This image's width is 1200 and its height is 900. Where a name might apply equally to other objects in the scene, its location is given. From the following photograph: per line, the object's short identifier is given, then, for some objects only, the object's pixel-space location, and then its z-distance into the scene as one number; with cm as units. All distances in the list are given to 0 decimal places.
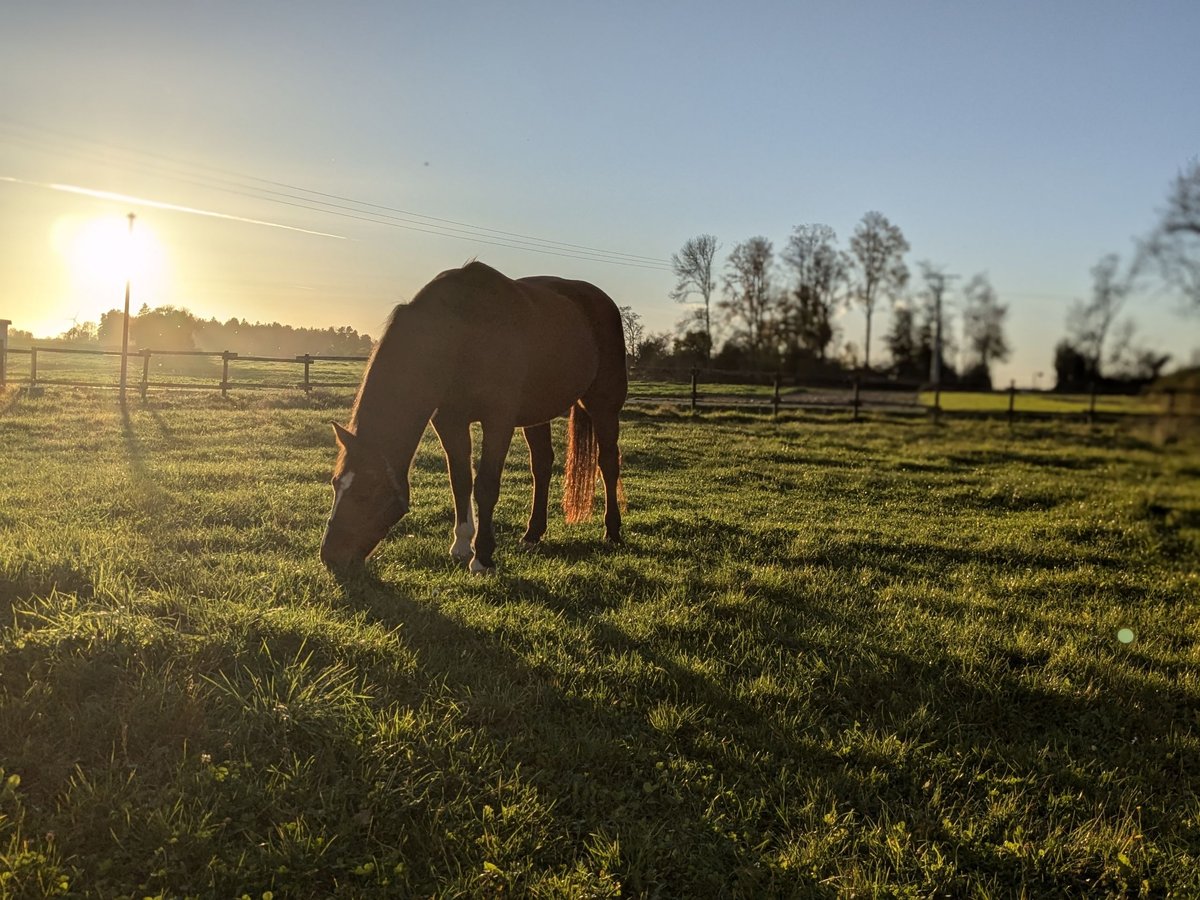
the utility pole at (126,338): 1993
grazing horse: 555
